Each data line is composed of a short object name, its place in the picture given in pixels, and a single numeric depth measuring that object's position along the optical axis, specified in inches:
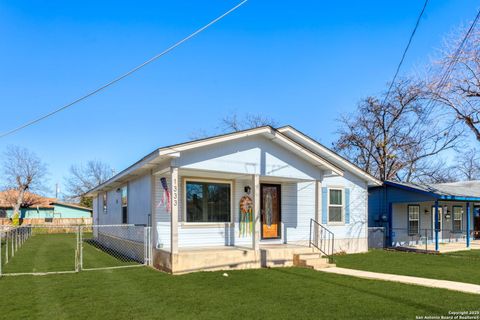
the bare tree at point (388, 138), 1030.4
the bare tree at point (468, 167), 1660.6
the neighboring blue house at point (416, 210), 636.1
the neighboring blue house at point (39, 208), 1637.6
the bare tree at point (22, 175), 1626.5
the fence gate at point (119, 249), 416.2
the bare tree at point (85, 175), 1923.0
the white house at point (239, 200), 385.7
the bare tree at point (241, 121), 1326.6
